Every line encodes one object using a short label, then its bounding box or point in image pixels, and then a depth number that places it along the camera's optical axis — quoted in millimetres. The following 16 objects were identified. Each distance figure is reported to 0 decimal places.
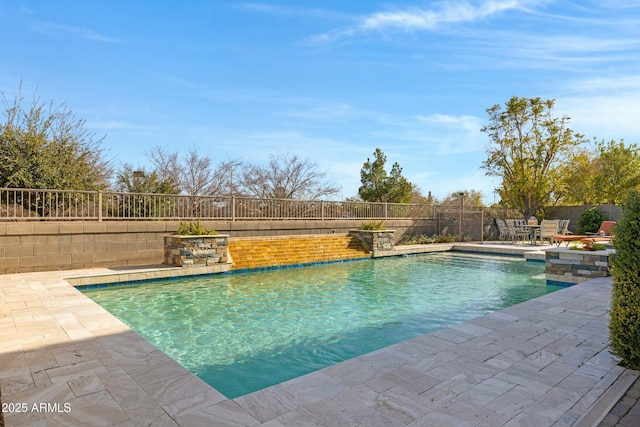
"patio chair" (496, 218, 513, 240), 16719
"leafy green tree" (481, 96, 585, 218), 17766
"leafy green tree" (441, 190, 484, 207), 28250
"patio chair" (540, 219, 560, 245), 12127
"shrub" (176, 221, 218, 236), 8584
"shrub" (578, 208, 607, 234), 16891
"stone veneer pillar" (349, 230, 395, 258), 12149
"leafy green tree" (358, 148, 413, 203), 21516
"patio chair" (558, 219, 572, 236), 13731
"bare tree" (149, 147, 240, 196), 17531
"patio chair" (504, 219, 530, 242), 14742
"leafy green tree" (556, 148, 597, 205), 18656
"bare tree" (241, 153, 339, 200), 19922
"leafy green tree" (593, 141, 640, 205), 20578
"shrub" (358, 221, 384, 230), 12602
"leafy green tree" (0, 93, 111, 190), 9062
